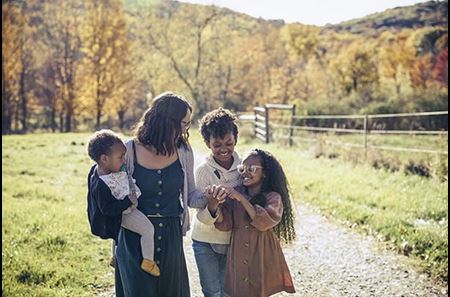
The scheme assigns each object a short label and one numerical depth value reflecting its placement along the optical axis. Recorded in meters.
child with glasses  2.85
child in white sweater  3.00
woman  2.65
